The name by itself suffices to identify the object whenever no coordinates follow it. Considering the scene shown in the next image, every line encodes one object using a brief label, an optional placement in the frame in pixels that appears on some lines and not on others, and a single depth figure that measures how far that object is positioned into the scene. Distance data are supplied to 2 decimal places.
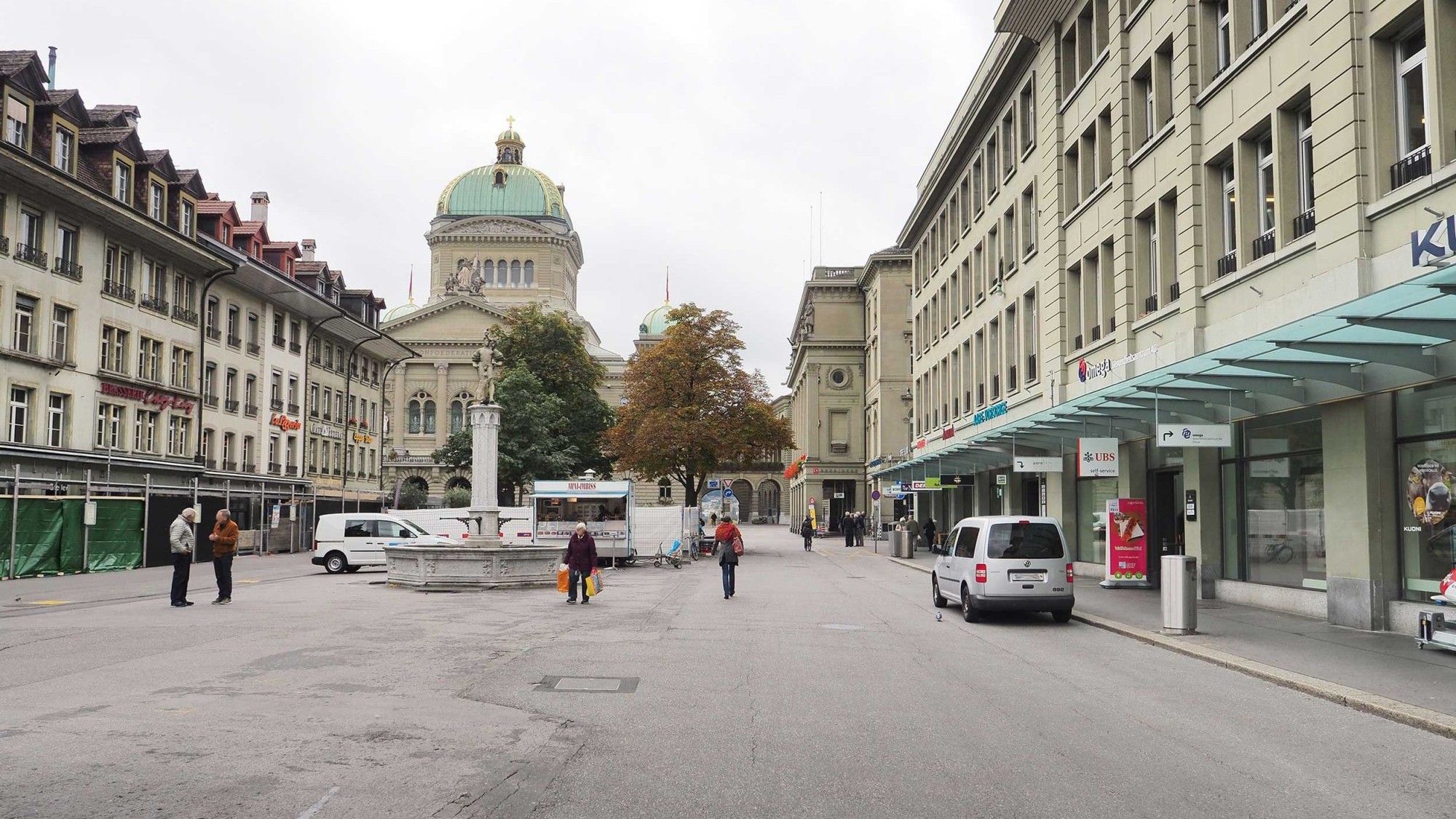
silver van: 17.67
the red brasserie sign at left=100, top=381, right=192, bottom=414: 35.22
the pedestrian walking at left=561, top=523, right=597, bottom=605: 21.02
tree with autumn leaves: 51.62
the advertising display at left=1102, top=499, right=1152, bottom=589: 22.53
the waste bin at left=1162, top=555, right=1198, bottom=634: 15.42
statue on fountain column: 29.41
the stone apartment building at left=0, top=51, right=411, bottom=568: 30.47
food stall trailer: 36.53
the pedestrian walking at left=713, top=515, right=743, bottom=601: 22.91
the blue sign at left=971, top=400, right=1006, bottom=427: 35.12
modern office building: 14.48
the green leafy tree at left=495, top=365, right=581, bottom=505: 60.69
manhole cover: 10.81
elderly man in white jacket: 19.91
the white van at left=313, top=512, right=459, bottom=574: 32.19
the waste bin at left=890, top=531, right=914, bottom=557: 42.07
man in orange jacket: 20.39
